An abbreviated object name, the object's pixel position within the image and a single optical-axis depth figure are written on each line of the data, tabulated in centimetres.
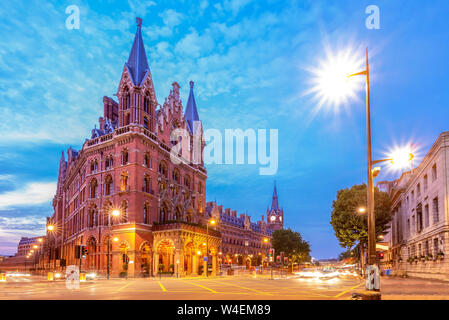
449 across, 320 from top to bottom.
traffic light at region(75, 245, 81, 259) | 3694
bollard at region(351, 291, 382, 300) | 1445
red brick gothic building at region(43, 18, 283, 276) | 5659
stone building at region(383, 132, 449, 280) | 3409
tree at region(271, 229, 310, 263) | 11750
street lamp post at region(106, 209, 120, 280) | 5564
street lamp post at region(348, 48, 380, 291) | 1512
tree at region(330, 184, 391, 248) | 5734
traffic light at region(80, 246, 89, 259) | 3707
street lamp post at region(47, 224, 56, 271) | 9494
